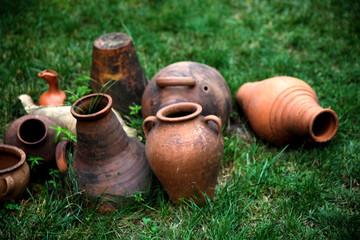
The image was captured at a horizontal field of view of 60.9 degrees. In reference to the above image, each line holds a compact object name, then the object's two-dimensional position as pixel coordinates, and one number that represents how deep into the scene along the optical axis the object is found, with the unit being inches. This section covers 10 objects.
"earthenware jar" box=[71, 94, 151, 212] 81.7
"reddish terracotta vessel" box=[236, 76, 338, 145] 97.6
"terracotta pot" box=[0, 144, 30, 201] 79.9
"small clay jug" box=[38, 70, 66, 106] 114.9
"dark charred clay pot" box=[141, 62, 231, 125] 97.9
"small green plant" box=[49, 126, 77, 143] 91.6
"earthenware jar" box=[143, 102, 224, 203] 78.3
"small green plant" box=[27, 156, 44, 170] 88.0
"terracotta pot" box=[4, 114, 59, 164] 92.0
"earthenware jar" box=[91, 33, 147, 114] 111.3
